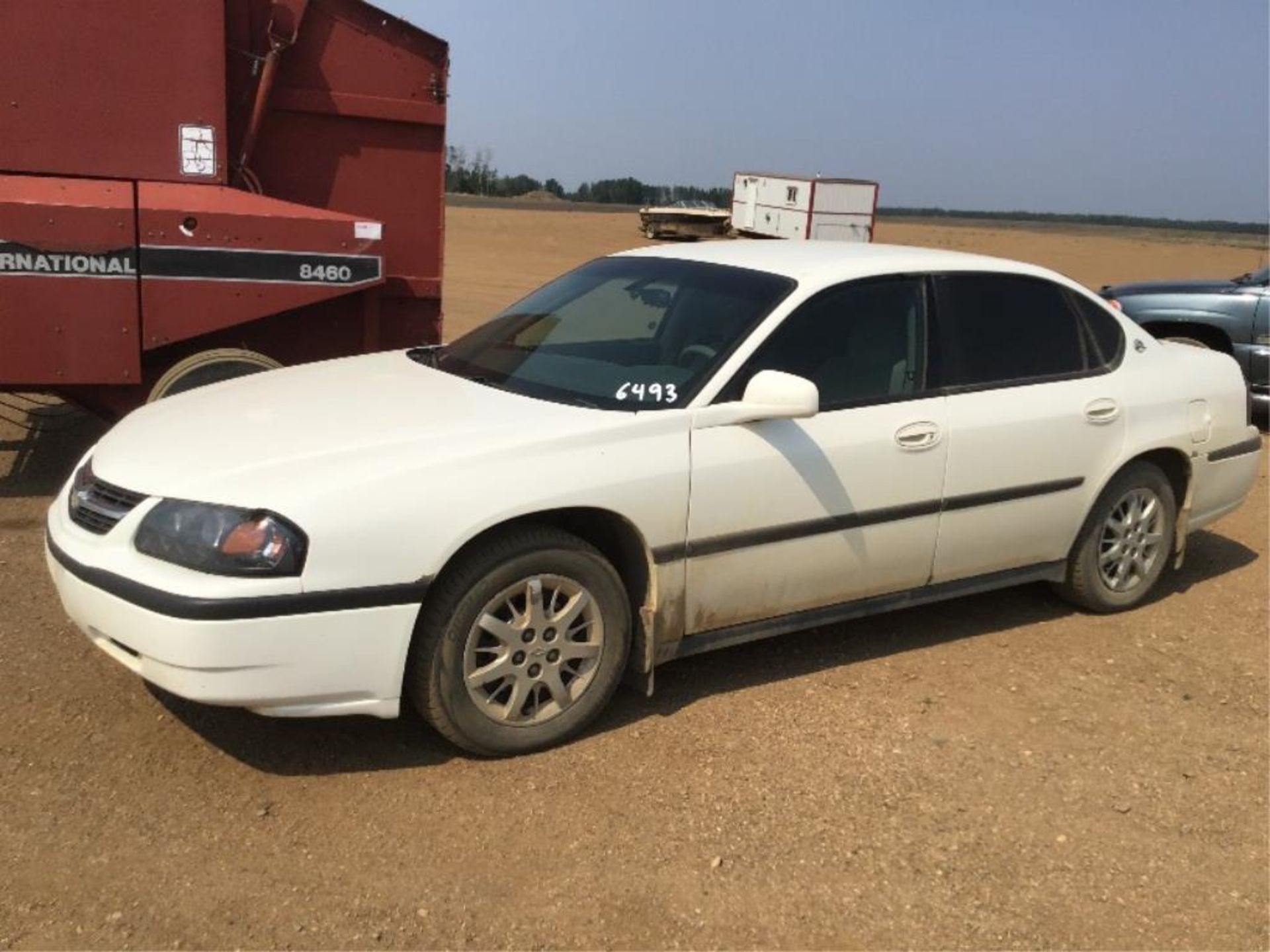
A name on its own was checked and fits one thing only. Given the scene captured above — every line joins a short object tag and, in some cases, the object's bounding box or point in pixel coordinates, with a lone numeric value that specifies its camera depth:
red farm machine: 5.61
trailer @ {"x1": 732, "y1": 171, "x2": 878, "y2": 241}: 27.00
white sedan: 3.38
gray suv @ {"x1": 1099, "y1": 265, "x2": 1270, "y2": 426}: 10.03
